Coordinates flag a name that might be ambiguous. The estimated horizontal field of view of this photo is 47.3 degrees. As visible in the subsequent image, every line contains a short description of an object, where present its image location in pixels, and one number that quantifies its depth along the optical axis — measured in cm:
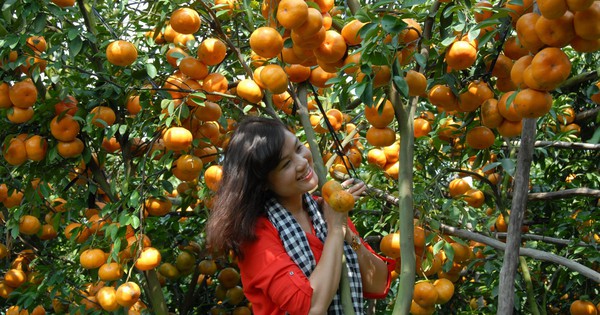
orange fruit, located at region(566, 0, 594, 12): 146
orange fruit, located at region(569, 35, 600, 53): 162
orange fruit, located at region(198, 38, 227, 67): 266
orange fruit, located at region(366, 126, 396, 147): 228
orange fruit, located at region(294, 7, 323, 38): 188
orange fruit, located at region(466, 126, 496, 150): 233
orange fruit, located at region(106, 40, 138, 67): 284
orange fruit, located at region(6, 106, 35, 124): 324
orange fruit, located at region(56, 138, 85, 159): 324
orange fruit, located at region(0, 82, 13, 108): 323
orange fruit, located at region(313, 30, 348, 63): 195
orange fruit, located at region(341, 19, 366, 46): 196
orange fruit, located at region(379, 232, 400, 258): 261
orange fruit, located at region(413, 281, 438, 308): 261
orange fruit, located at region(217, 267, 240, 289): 428
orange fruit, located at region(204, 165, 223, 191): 292
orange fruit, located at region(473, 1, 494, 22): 188
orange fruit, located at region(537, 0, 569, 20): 148
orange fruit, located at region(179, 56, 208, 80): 274
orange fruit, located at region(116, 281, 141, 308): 306
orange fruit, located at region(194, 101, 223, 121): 284
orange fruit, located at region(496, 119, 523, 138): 209
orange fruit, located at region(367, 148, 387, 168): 327
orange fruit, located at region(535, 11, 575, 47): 158
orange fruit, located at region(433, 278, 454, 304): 268
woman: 205
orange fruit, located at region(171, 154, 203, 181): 296
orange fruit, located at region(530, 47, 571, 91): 162
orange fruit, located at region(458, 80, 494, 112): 210
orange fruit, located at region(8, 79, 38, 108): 319
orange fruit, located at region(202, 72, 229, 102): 277
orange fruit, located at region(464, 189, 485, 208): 332
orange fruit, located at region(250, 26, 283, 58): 202
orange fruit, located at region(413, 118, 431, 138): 311
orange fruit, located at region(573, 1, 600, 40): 151
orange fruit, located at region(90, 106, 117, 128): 313
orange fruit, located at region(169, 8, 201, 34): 260
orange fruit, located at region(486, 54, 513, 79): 204
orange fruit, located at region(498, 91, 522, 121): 196
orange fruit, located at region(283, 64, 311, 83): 245
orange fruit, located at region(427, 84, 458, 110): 210
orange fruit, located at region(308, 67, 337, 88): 248
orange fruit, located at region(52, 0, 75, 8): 310
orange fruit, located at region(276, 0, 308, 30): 183
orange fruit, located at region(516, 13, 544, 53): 166
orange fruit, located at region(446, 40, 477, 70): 193
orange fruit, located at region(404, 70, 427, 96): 192
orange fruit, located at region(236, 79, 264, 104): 249
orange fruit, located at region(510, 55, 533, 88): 177
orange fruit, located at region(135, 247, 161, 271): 306
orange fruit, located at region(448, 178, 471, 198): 330
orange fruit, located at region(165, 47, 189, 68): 276
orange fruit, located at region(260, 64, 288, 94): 220
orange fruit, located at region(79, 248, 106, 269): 310
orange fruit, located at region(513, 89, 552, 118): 173
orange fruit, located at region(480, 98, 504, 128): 206
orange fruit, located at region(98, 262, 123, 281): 306
